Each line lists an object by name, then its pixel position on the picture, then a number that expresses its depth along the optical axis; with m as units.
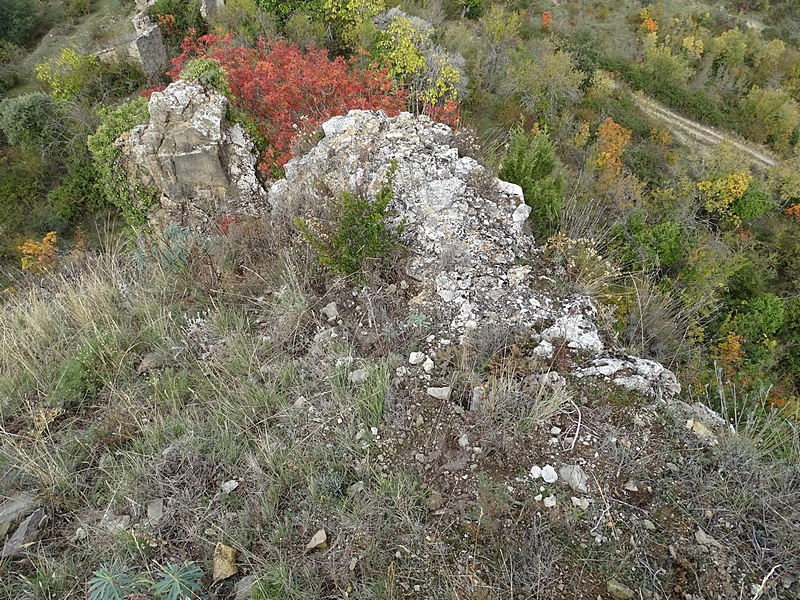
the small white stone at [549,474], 2.59
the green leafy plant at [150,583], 2.13
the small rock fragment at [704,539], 2.30
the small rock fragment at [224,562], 2.35
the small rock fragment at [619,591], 2.14
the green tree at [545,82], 15.27
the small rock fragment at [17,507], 2.67
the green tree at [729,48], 24.20
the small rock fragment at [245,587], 2.27
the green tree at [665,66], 22.23
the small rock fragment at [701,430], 2.78
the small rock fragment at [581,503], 2.47
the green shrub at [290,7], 11.38
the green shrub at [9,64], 14.41
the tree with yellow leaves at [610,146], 14.71
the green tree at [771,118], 21.70
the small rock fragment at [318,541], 2.41
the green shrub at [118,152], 8.20
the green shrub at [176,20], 13.77
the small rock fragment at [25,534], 2.54
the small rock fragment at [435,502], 2.52
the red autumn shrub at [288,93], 7.51
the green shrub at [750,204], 15.54
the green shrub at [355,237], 3.95
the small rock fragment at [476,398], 2.99
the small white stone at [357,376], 3.19
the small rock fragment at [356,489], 2.61
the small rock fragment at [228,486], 2.72
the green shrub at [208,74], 7.47
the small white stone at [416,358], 3.30
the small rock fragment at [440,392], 3.04
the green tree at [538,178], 4.77
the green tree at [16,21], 16.53
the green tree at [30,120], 11.62
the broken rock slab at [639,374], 3.05
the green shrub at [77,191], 11.40
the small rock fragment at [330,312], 3.80
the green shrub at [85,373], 3.40
